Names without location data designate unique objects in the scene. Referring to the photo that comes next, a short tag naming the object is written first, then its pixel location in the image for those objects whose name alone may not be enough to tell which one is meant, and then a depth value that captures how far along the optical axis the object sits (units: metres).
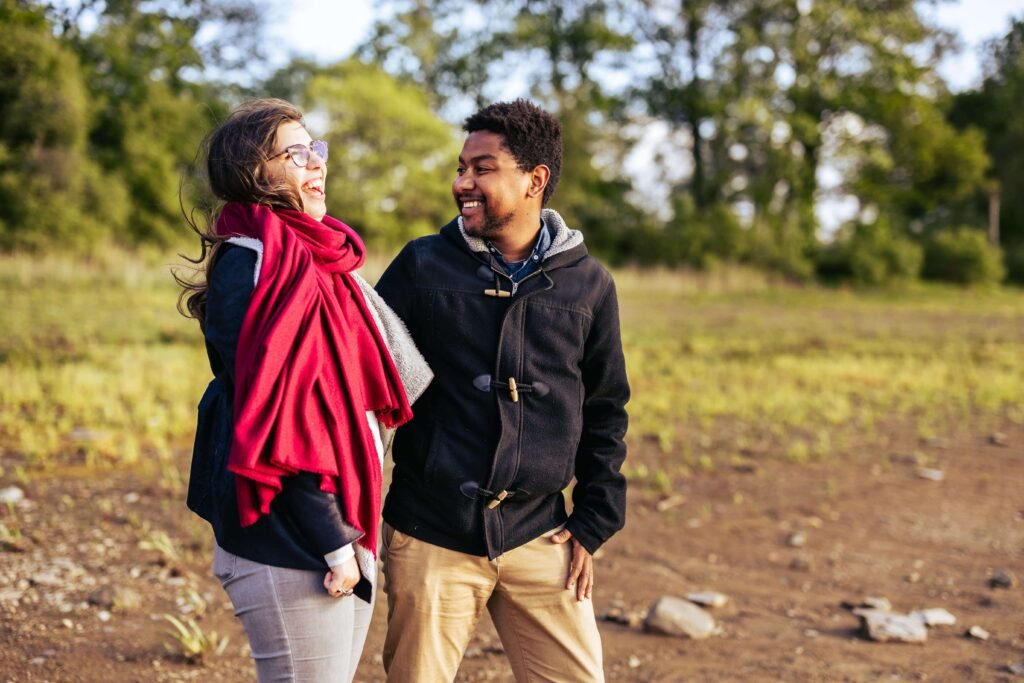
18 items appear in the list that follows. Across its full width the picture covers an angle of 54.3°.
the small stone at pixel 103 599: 4.61
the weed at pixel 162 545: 5.18
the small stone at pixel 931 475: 7.71
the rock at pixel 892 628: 4.67
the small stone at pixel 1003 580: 5.45
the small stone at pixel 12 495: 5.88
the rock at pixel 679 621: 4.72
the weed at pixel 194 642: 4.10
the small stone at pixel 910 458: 8.23
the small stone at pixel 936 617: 4.90
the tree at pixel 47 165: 22.27
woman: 2.10
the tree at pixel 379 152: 24.89
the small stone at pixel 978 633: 4.72
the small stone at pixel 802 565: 5.86
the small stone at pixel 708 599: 5.17
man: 2.66
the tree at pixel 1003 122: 37.38
